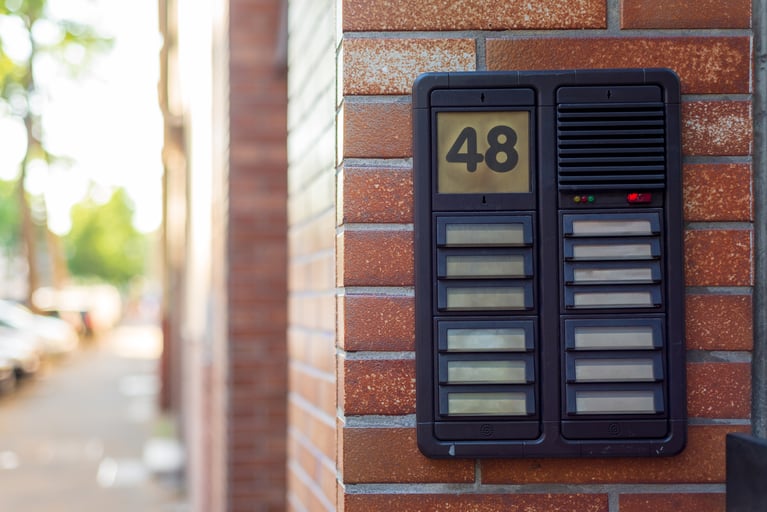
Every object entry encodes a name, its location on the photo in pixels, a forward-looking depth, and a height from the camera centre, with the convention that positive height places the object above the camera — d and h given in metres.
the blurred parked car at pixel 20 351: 19.08 -1.35
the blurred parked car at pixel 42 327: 22.42 -1.05
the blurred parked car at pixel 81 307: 31.09 -0.70
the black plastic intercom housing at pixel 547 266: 1.38 +0.03
